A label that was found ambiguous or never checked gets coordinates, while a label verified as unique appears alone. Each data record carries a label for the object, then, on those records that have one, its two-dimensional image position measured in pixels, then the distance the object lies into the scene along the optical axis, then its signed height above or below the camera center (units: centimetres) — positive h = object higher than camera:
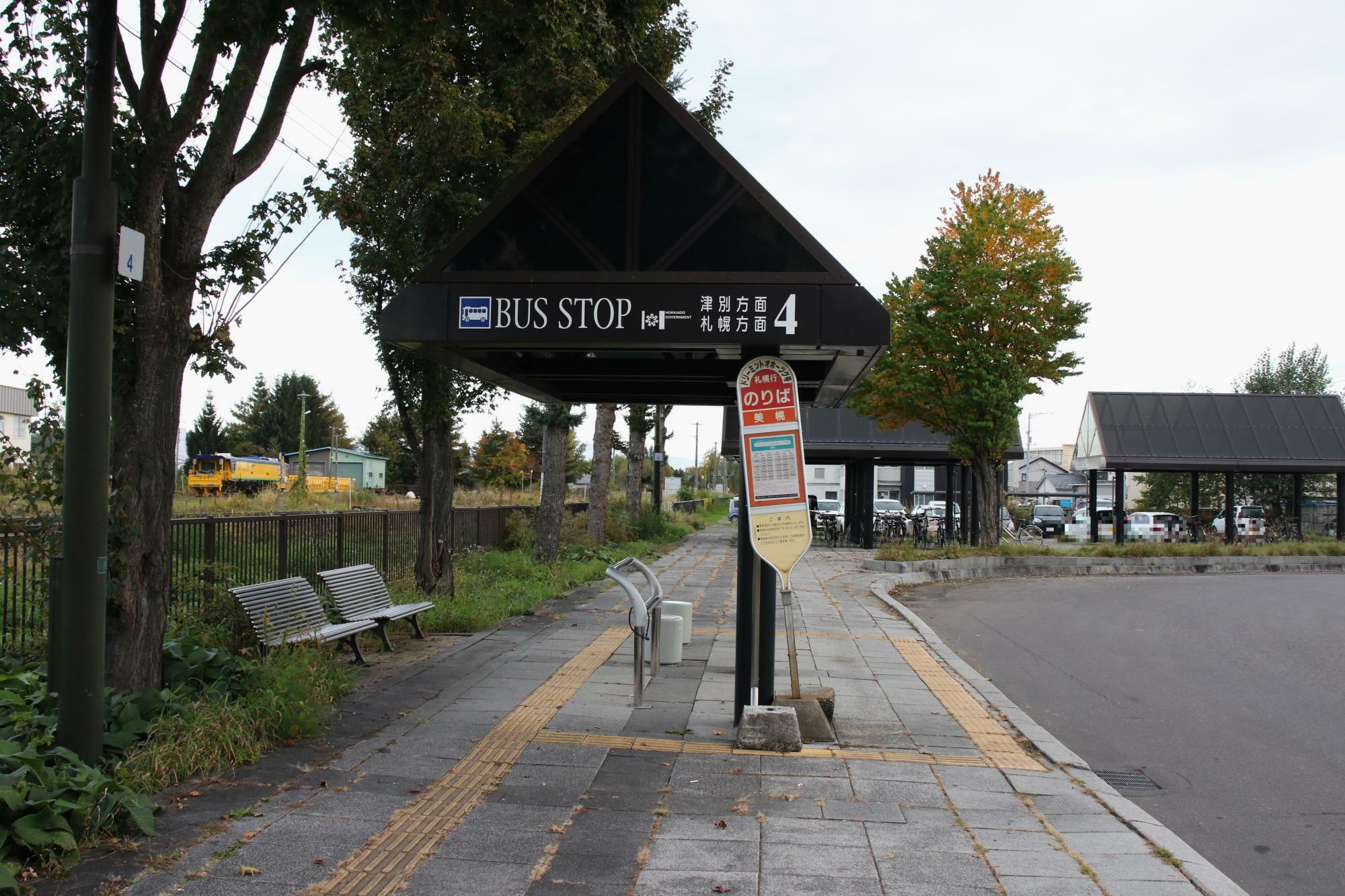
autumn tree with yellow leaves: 2434 +398
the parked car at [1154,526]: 3766 -133
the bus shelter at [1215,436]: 3181 +172
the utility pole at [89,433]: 511 +26
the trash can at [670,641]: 962 -142
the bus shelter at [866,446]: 2883 +119
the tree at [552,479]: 1917 +16
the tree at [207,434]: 7925 +389
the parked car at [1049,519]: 4791 -136
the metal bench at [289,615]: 769 -101
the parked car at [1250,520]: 3947 -114
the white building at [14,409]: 5214 +394
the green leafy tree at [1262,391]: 4906 +484
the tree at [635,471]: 3244 +52
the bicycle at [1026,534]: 3602 -171
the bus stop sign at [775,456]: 664 +21
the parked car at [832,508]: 4672 -91
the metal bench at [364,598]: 941 -107
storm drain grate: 655 -186
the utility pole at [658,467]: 3684 +76
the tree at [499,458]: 6481 +187
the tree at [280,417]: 8675 +601
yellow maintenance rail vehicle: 5528 +61
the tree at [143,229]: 616 +158
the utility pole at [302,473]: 3897 +52
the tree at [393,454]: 7250 +230
